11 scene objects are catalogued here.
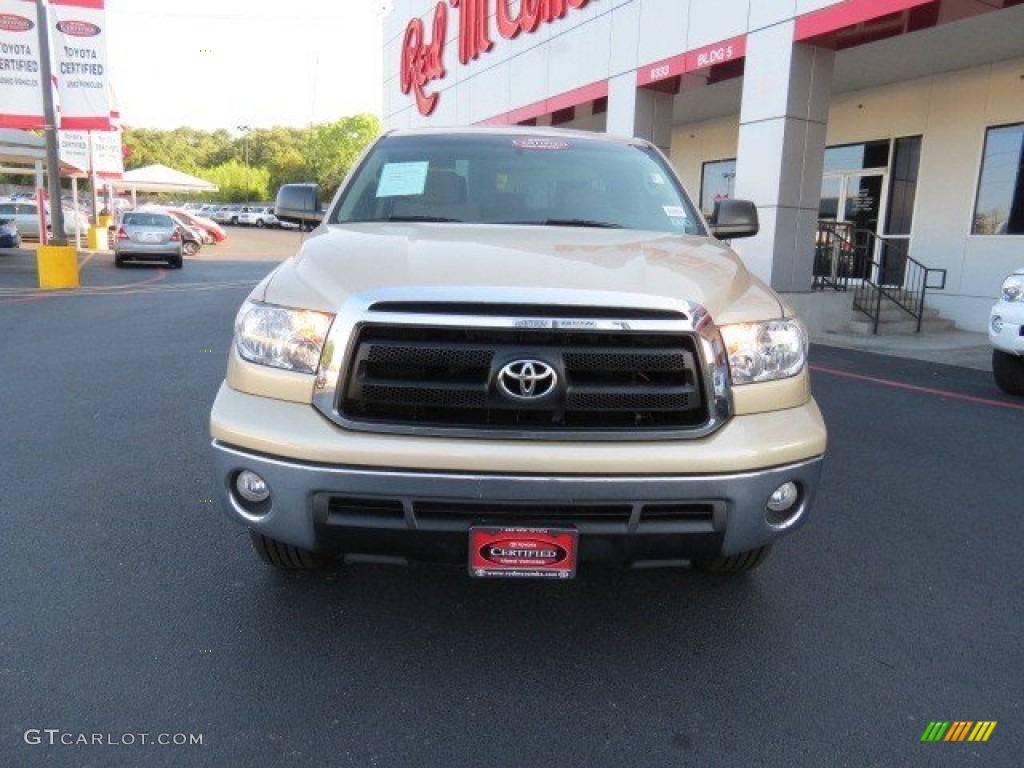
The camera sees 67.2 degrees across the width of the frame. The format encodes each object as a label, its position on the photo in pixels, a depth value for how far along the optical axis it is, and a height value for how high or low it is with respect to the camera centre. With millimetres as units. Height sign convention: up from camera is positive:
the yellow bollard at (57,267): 14906 -1308
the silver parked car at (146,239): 20609 -1001
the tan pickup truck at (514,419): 2215 -615
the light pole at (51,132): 14719 +1268
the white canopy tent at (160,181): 40688 +1068
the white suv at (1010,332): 6508 -884
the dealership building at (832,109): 10812 +1918
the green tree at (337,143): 89500 +7498
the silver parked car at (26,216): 26833 -629
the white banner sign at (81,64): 15789 +2725
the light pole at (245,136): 104725 +9530
